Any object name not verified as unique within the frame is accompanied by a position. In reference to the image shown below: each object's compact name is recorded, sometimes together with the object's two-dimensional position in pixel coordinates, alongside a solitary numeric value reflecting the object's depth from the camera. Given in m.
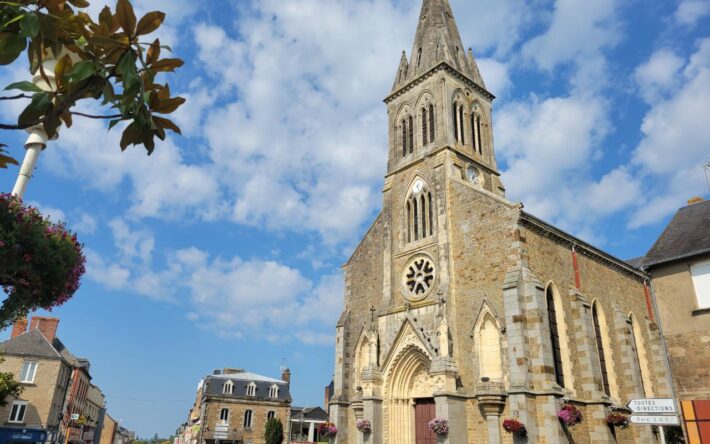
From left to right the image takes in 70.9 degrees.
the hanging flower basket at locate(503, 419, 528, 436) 16.45
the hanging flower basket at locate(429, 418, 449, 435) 18.14
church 18.12
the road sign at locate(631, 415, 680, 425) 9.29
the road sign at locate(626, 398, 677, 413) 9.44
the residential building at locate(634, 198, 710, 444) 17.36
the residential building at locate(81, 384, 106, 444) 52.31
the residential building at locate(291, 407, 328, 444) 54.55
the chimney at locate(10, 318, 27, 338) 35.97
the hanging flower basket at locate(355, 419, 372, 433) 21.17
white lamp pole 8.13
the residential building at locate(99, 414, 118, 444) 73.81
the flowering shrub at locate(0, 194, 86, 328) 5.96
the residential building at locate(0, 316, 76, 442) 31.91
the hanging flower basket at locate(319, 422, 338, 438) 23.11
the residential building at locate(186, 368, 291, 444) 45.72
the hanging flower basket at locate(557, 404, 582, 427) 16.27
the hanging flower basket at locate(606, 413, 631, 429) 17.83
